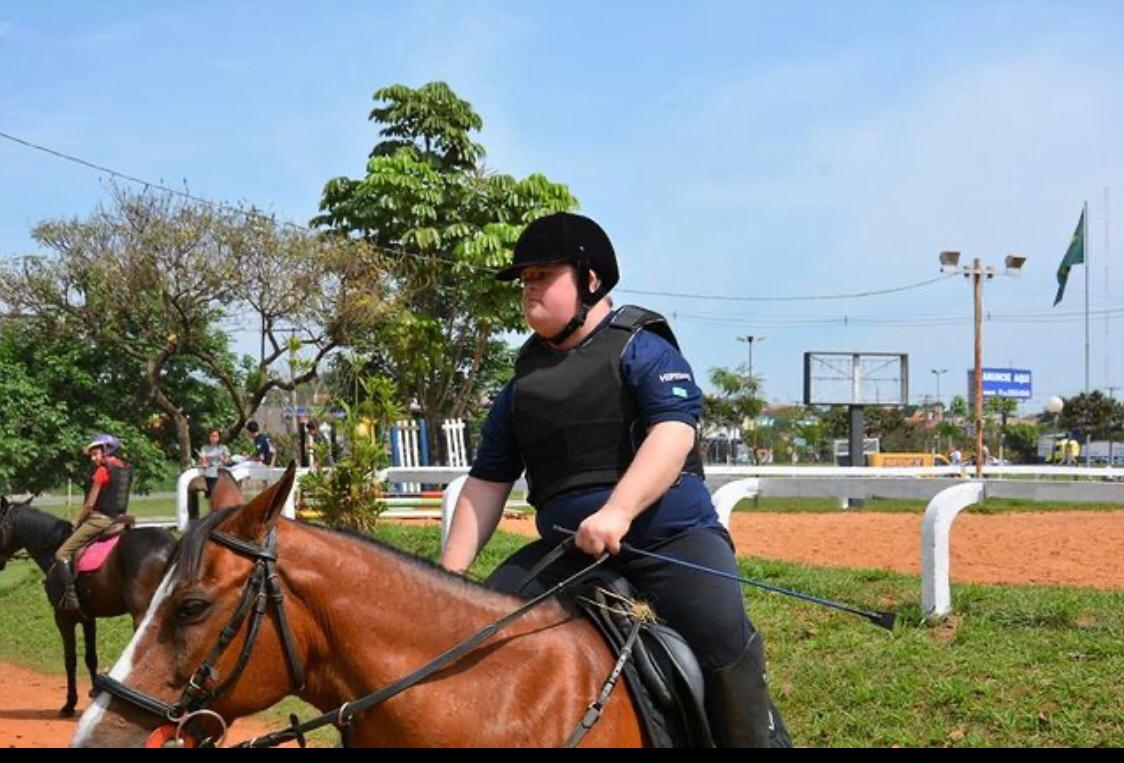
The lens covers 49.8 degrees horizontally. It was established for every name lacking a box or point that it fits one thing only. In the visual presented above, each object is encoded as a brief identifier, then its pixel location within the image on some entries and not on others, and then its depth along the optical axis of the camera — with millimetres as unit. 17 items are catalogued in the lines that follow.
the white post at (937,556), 8000
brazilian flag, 33031
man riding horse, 3408
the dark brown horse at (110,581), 10898
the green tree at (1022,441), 55844
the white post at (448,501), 10273
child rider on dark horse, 11711
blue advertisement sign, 61656
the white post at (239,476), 14633
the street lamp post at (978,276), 31453
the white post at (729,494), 8828
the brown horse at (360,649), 2932
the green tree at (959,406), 60938
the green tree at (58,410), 30312
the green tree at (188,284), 26156
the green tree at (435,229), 29156
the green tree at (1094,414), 51625
